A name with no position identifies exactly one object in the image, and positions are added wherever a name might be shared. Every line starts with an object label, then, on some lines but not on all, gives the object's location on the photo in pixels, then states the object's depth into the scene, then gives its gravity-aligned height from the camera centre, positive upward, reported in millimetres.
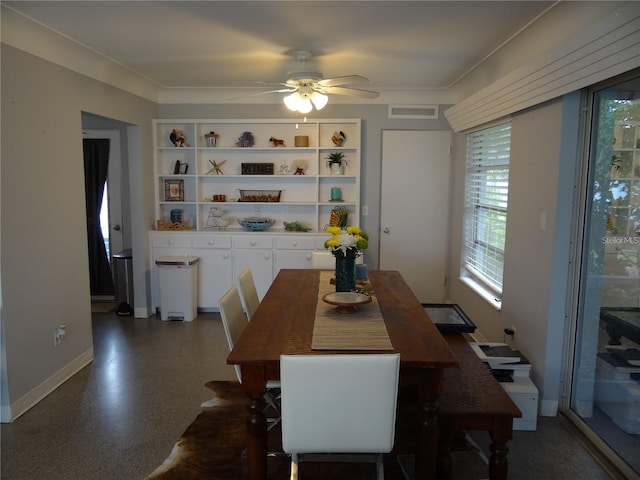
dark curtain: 5488 -296
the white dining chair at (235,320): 2510 -766
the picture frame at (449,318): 3150 -920
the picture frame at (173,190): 5426 -68
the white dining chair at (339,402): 1769 -831
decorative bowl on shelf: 5223 -425
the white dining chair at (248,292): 3117 -729
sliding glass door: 2361 -505
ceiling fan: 3580 +771
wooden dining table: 2002 -721
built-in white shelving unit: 5289 +168
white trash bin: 4953 -1081
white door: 5258 -227
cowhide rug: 2445 -1480
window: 3930 -194
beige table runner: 2107 -698
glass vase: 2830 -524
